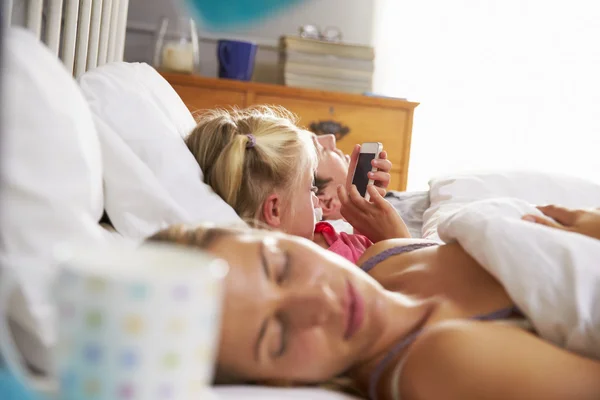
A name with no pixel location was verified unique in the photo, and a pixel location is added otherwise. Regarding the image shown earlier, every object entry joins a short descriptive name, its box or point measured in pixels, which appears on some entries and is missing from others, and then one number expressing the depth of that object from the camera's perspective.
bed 0.81
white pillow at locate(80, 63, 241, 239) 1.17
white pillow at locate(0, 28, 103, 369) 0.78
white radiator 1.34
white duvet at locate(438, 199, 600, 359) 0.94
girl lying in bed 1.43
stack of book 2.90
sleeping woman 0.79
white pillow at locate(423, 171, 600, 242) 1.81
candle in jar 2.76
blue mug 2.83
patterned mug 0.48
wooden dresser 2.77
